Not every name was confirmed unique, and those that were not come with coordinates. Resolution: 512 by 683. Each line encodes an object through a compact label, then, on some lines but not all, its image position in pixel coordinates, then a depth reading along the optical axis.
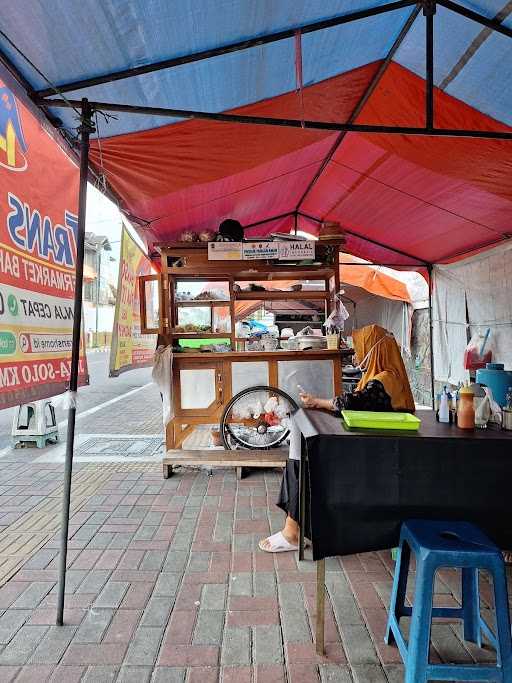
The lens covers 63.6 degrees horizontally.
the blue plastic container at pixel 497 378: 4.80
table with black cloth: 1.97
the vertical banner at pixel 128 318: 3.41
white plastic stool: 5.57
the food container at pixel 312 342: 4.82
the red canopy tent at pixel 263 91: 1.94
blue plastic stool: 1.62
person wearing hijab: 2.65
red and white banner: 1.88
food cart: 4.70
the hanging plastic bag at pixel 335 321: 5.16
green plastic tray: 2.12
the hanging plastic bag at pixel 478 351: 5.96
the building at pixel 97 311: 24.78
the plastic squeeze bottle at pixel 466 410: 2.23
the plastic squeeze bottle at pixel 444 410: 2.40
